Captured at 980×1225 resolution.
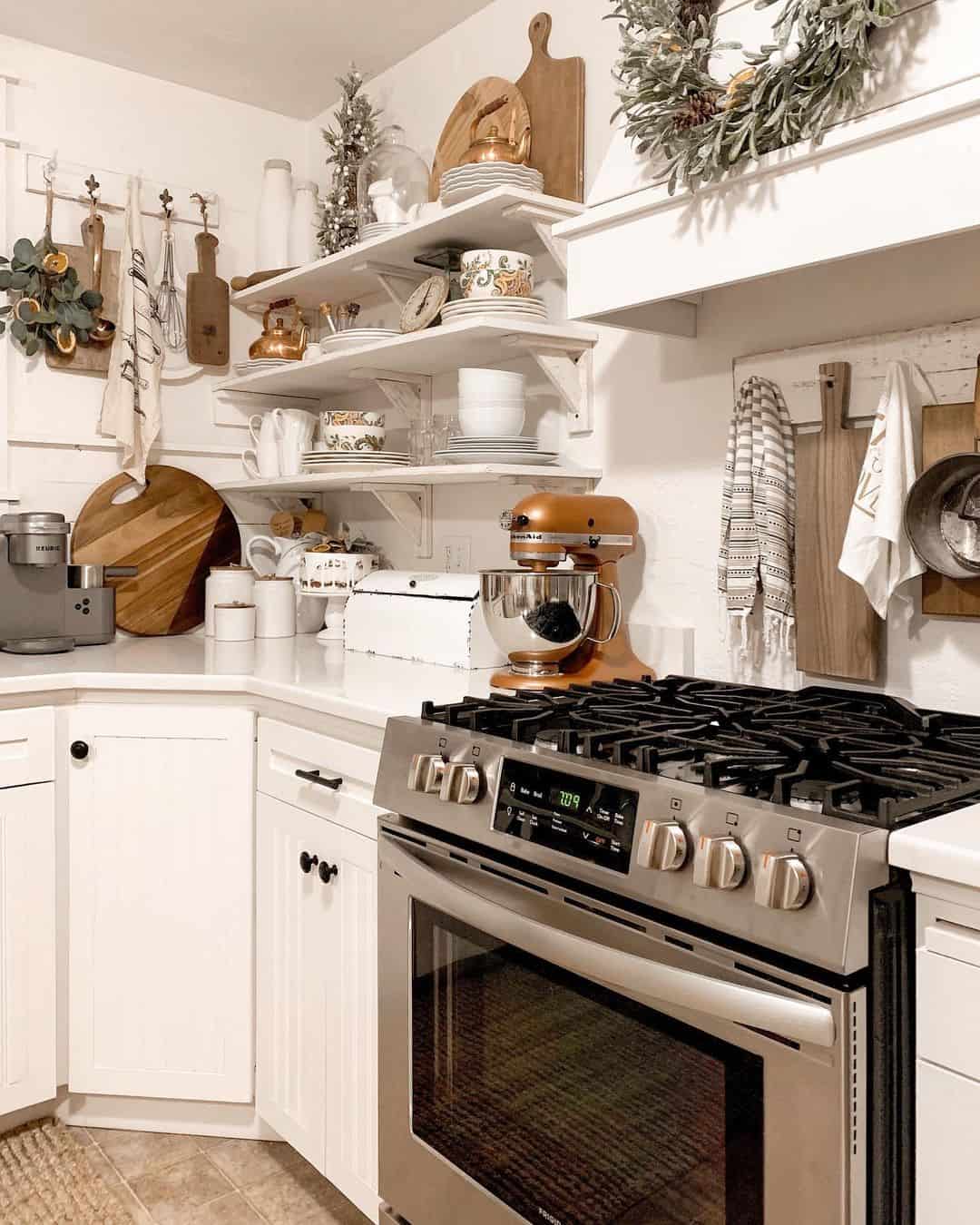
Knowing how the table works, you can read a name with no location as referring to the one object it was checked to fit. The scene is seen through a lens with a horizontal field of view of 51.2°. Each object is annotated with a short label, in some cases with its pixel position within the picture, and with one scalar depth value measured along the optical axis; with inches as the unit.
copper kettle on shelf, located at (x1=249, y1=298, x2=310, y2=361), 110.4
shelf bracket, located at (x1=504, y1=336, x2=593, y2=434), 81.8
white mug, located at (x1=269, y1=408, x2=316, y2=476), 108.4
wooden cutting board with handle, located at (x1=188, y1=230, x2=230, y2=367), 113.5
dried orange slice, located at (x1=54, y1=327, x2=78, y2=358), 104.8
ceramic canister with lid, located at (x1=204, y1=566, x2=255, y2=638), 104.3
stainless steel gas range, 36.8
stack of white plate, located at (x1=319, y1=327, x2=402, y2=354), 91.2
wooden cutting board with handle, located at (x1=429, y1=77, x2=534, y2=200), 86.6
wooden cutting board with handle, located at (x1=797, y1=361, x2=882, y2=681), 62.0
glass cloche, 96.3
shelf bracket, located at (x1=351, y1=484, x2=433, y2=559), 99.4
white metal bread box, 79.4
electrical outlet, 97.0
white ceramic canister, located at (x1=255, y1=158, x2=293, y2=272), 112.2
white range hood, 45.1
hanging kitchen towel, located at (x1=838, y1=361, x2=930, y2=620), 57.6
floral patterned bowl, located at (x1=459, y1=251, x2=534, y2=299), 79.0
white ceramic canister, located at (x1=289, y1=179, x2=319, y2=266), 113.7
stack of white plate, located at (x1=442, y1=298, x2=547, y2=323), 78.0
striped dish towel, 65.4
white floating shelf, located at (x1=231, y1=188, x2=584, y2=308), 77.8
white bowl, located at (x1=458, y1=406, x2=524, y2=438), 79.4
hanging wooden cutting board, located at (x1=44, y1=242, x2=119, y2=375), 106.2
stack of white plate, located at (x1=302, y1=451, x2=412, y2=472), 91.9
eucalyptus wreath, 48.1
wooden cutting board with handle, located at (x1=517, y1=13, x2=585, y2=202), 83.0
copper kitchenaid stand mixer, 68.5
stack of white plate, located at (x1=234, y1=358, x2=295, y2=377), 108.6
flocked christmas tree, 99.6
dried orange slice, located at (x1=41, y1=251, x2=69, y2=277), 102.3
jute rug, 72.3
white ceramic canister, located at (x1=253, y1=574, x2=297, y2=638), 103.4
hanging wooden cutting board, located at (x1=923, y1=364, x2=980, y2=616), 56.6
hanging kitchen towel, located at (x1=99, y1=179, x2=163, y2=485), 105.3
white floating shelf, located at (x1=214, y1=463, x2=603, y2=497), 76.9
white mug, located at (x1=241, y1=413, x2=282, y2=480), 109.3
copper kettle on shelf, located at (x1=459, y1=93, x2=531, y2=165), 81.0
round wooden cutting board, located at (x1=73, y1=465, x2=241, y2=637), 107.7
